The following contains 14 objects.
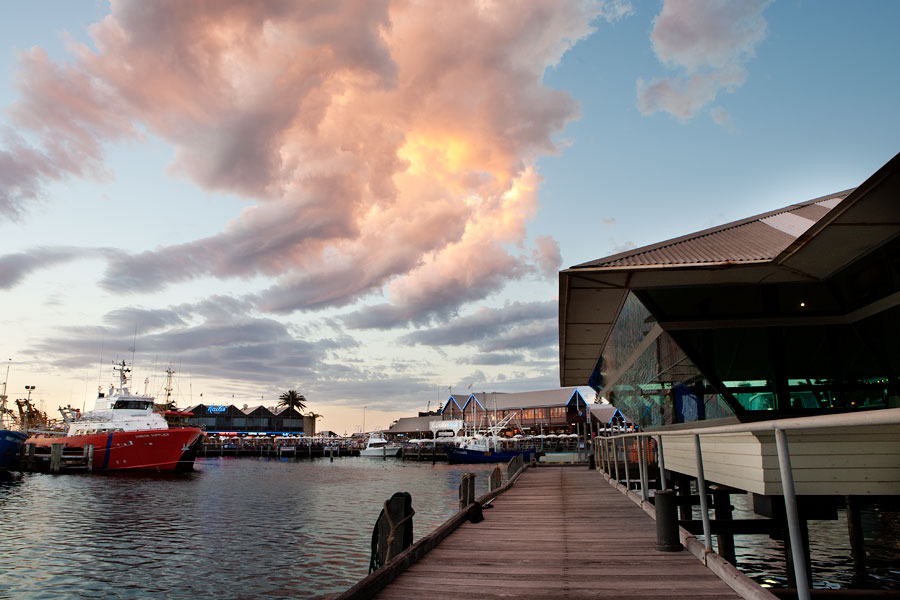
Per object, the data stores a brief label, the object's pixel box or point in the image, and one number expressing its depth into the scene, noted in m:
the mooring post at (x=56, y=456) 50.50
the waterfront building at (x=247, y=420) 118.31
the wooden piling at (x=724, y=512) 11.52
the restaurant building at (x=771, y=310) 11.53
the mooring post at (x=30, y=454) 54.03
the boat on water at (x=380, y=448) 96.31
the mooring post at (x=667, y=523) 7.14
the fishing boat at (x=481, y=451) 75.56
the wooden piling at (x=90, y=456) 51.16
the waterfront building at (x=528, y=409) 93.75
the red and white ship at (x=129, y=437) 51.06
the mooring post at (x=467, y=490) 12.87
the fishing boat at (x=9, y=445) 46.03
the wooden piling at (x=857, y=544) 11.55
